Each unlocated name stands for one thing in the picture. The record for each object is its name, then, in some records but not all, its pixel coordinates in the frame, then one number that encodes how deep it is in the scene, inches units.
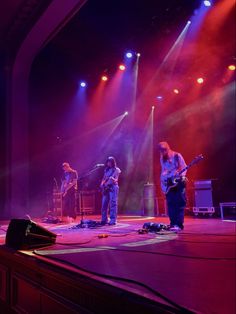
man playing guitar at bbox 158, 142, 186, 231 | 216.7
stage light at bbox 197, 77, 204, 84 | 436.5
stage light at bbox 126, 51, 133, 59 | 414.9
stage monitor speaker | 134.0
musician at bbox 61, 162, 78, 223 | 339.6
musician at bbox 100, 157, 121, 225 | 286.0
